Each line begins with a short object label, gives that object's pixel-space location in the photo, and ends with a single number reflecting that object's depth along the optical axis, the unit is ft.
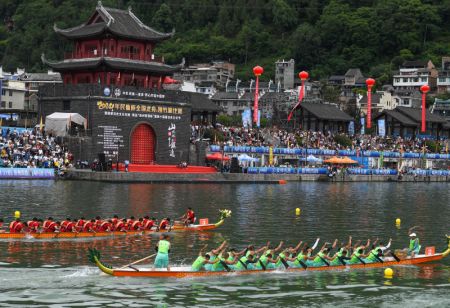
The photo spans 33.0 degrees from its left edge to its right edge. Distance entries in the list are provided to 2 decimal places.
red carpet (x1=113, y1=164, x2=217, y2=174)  269.42
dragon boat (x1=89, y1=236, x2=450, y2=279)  97.71
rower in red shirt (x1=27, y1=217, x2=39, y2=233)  127.44
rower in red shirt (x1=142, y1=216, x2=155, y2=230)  139.54
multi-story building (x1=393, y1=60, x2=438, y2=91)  540.11
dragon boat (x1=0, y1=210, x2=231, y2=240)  127.44
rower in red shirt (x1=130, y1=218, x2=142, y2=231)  138.31
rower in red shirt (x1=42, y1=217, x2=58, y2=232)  128.67
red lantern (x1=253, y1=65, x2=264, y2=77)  342.54
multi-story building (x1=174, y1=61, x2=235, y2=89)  572.51
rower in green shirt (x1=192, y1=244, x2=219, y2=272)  102.53
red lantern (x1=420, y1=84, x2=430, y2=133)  393.70
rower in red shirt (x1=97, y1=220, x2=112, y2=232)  133.84
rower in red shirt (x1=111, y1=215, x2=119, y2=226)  136.05
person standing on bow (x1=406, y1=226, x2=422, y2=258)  122.52
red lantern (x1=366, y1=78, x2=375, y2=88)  376.03
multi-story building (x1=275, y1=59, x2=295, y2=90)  564.30
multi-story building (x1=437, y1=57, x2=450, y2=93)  547.90
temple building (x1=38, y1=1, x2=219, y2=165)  276.00
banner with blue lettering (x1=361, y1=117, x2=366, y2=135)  408.26
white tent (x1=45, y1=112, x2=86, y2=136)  272.92
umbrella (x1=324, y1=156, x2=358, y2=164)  325.21
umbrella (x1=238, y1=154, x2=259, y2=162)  306.35
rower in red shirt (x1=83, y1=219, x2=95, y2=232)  132.26
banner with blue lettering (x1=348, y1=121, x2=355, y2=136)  399.65
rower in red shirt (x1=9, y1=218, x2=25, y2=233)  126.93
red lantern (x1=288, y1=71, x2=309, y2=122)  347.65
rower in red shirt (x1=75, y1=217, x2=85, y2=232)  131.64
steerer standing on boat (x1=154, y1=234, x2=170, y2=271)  100.78
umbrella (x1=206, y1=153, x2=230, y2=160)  300.71
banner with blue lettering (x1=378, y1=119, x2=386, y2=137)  390.13
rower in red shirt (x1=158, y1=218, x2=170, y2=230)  143.02
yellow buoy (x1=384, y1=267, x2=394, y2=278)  111.45
